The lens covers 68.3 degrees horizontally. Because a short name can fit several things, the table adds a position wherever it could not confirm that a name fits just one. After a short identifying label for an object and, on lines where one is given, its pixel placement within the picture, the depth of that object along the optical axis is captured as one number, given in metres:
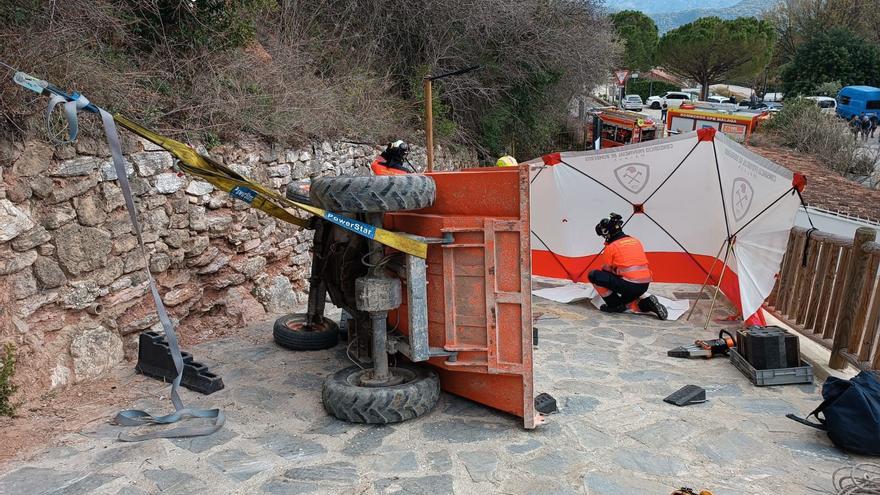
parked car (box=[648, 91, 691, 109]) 47.63
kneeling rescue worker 8.56
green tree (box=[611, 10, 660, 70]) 59.16
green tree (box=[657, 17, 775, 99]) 51.56
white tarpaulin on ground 8.95
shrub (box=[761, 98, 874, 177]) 20.97
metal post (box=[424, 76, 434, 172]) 8.99
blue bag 4.30
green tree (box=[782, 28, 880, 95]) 44.97
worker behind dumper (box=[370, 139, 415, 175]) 7.64
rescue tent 7.78
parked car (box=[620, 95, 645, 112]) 48.66
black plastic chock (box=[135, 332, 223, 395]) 5.06
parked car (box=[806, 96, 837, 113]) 37.03
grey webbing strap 3.95
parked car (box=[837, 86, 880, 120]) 36.32
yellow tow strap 4.29
